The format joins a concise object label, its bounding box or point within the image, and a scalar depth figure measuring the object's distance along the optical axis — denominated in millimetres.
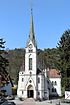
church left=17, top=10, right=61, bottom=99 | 39321
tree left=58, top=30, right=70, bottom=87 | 28334
